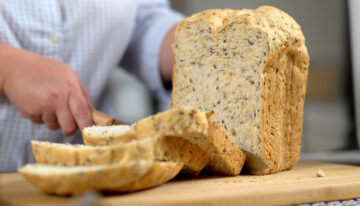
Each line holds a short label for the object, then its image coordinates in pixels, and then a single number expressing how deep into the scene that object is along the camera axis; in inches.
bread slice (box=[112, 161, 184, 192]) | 26.3
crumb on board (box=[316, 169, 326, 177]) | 30.5
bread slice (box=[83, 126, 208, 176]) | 27.8
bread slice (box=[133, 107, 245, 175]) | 27.3
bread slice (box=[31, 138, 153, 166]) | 26.4
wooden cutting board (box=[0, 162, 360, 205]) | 25.7
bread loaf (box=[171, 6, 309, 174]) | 31.5
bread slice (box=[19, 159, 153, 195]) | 25.5
